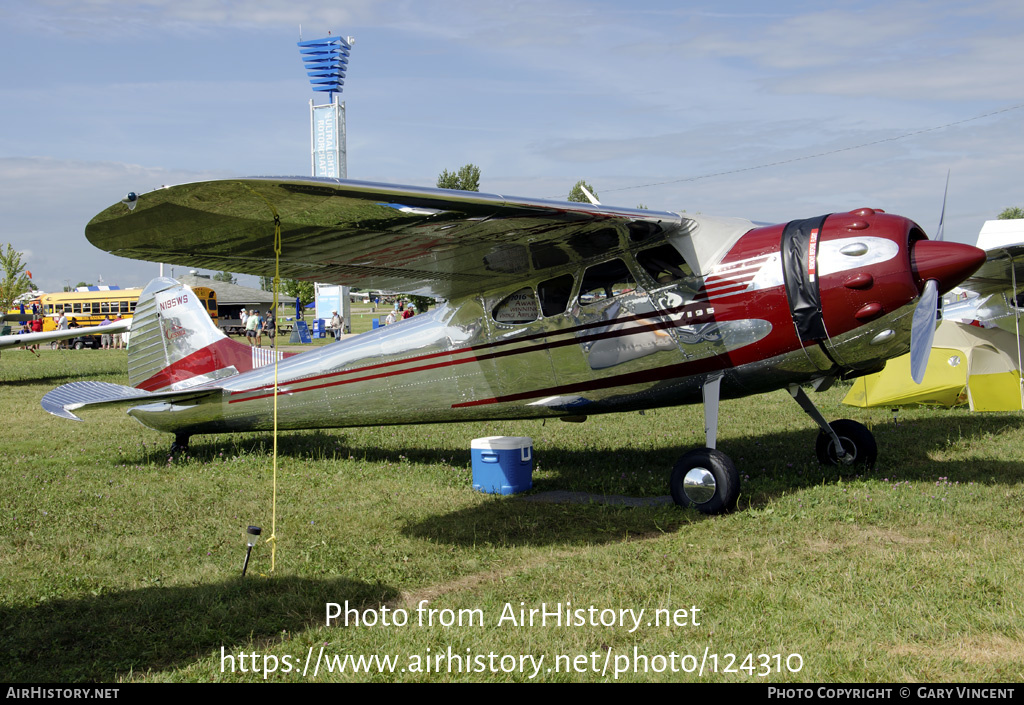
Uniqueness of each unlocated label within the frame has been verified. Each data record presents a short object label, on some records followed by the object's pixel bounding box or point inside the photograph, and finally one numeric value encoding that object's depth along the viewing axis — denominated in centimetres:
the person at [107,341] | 3809
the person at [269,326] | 5415
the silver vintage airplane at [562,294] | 521
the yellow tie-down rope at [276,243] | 479
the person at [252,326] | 3583
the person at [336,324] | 4722
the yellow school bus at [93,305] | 4869
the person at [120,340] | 3899
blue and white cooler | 742
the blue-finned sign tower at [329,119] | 6512
